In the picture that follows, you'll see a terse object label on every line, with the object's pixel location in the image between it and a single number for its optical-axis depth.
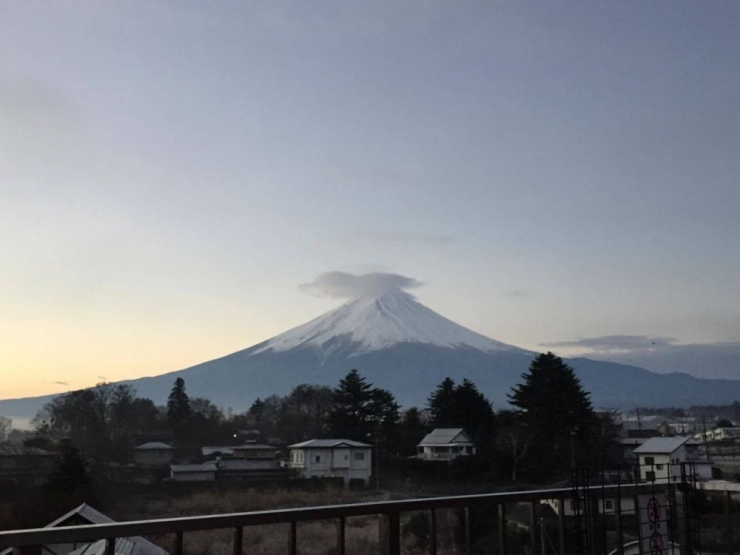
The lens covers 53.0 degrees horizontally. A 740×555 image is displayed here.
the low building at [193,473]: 25.67
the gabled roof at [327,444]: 28.79
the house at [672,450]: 21.44
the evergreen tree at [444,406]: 32.94
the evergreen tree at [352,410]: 33.47
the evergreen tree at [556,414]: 27.61
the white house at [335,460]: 28.12
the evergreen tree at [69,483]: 18.36
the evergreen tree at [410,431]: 31.67
